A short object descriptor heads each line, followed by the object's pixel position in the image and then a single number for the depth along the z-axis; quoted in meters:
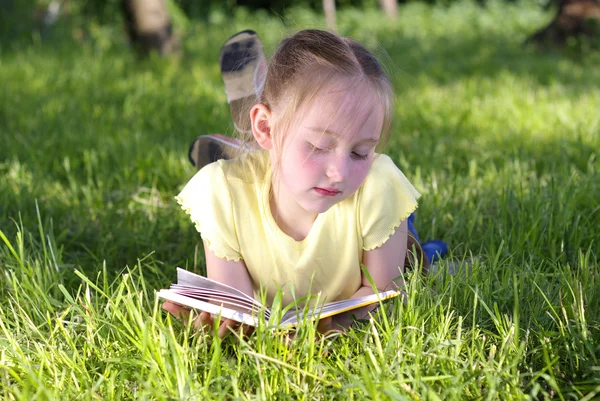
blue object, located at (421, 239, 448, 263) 2.00
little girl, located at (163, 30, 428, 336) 1.78
